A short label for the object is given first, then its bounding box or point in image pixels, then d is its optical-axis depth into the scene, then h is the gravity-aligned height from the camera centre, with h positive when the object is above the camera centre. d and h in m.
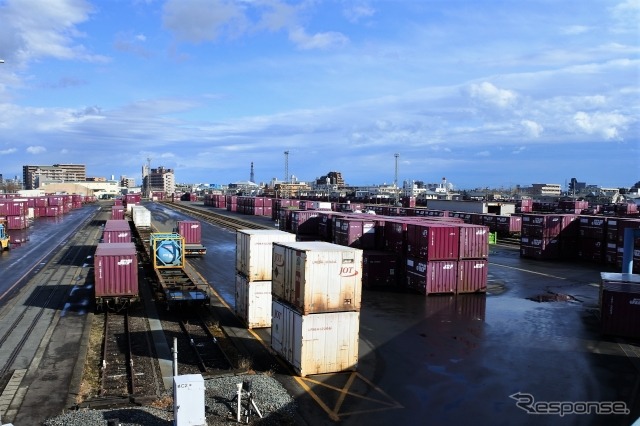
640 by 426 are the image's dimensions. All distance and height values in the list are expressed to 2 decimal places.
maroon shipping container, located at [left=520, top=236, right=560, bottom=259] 45.59 -5.41
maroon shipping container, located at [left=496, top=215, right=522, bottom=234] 63.56 -4.50
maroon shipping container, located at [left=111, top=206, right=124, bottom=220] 72.00 -4.32
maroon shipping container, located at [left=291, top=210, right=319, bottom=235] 52.78 -3.89
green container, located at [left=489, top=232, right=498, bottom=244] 59.34 -6.00
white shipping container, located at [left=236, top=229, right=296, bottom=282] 21.94 -3.08
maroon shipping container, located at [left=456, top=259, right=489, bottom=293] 30.28 -5.38
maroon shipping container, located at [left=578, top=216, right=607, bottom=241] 43.31 -3.20
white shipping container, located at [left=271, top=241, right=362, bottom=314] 16.34 -3.17
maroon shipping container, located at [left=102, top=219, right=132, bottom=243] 35.59 -3.78
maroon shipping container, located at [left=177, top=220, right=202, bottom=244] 46.98 -4.50
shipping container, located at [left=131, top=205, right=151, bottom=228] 61.22 -4.25
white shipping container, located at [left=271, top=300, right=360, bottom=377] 16.23 -5.31
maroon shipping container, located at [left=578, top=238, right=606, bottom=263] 43.53 -5.36
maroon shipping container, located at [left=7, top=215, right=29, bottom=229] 68.81 -5.56
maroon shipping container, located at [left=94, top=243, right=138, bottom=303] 23.72 -4.50
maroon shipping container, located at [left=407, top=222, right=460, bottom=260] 29.53 -3.22
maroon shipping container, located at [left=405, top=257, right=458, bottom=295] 29.64 -5.41
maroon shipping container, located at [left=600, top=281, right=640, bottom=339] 21.31 -5.22
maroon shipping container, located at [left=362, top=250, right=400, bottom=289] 31.97 -5.44
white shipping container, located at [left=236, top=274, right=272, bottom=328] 21.86 -5.33
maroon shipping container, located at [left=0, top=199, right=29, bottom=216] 67.42 -3.34
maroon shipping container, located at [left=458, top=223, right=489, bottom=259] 30.14 -3.29
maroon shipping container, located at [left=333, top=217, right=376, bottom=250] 35.34 -3.36
